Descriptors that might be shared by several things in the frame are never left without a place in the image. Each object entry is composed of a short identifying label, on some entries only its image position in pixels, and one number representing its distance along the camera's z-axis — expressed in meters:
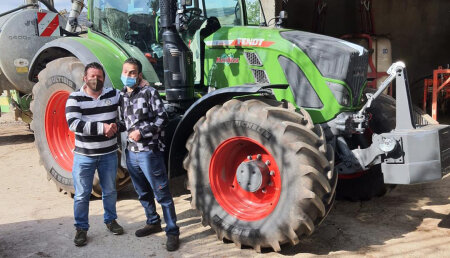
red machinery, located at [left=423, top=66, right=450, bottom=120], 8.49
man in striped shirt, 3.92
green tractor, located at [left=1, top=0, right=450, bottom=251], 3.48
